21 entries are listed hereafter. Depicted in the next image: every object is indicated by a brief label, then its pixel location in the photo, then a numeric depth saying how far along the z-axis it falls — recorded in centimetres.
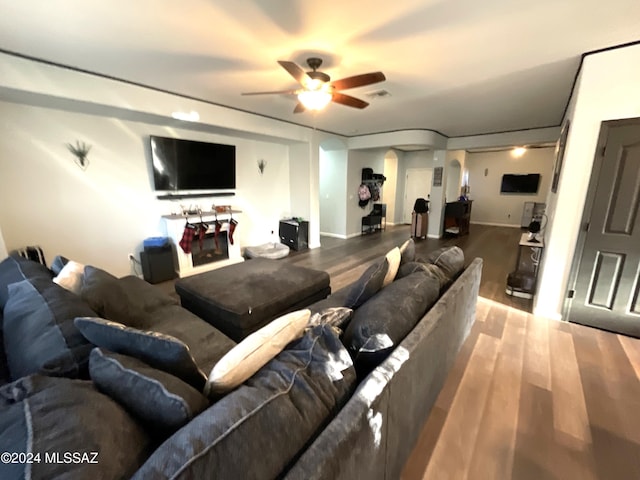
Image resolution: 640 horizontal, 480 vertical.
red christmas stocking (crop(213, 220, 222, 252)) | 442
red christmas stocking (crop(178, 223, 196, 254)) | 404
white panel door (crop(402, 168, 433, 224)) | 878
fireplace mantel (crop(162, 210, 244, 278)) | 405
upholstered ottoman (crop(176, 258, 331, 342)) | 211
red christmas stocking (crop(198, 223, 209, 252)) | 421
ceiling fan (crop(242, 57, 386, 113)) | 225
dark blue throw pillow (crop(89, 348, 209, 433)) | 75
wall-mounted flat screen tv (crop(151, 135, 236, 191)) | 396
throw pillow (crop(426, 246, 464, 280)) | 206
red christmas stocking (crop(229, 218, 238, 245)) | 460
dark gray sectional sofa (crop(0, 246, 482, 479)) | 61
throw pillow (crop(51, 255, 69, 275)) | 199
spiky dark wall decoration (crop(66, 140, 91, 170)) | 335
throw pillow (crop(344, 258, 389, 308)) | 164
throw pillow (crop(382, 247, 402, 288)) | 182
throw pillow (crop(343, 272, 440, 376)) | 117
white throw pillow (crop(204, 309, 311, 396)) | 88
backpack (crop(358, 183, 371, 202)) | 716
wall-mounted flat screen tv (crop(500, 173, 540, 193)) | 789
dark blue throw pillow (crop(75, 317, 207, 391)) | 91
